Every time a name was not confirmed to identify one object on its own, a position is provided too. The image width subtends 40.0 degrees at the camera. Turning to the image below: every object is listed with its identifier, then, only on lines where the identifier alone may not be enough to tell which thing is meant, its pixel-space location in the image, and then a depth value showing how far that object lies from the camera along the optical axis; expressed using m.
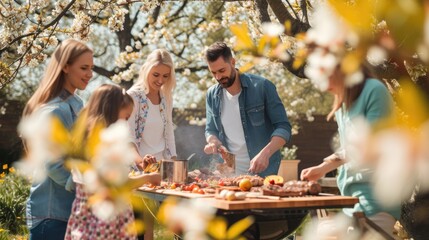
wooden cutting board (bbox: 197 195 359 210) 2.45
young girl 2.56
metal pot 3.35
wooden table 2.48
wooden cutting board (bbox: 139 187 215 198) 2.76
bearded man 3.78
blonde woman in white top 3.78
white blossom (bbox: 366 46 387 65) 0.81
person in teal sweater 2.30
